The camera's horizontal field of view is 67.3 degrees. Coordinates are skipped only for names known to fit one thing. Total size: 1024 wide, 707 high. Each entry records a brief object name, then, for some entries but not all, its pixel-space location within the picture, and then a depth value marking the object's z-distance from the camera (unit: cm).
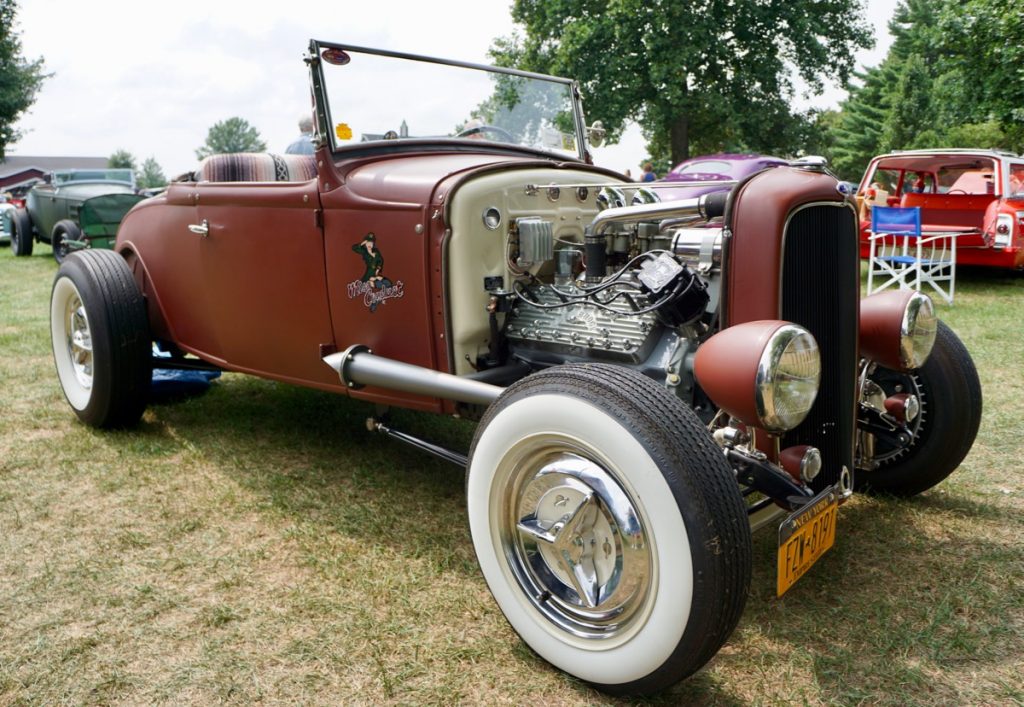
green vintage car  964
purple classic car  1116
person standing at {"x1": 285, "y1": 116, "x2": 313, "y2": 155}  431
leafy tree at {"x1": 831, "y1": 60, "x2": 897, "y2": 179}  3662
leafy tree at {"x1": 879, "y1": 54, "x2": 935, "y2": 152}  3291
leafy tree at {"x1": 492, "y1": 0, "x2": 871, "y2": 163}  2016
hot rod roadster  186
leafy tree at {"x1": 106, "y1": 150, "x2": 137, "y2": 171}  6754
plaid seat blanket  370
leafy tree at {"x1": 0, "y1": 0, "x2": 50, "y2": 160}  2364
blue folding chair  777
